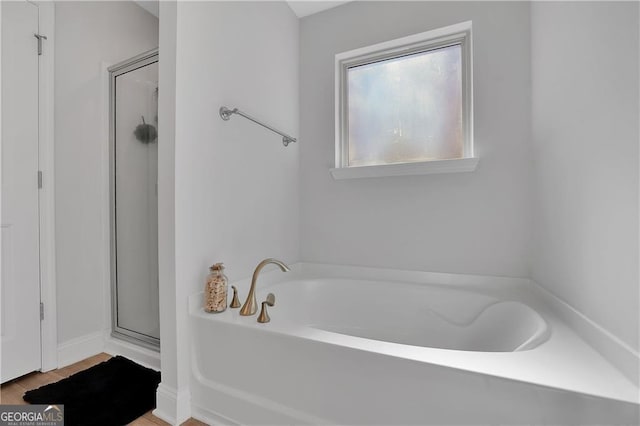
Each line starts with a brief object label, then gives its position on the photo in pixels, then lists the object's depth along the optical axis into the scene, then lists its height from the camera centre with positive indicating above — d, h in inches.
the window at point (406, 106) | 72.9 +28.3
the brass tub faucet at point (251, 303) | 52.7 -16.6
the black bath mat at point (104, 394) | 51.1 -35.2
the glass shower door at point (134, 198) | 73.5 +3.7
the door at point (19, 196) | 60.9 +3.7
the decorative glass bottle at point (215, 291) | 53.4 -14.5
